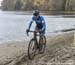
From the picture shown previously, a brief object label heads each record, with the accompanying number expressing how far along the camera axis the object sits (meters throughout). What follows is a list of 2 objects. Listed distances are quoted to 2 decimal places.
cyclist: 12.20
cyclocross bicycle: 12.01
